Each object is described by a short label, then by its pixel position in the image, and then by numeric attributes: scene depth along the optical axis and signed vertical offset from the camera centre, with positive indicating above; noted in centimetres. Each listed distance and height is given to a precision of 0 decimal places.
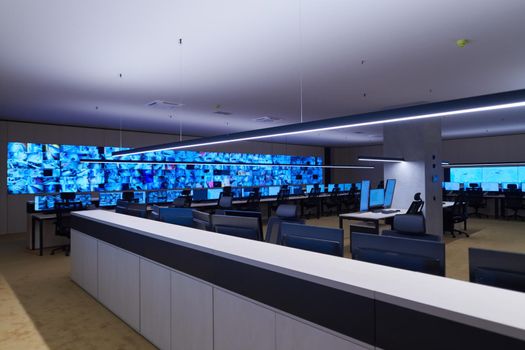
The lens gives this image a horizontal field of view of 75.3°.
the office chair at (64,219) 616 -73
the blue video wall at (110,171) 854 +22
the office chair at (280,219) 306 -39
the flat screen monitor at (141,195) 1001 -49
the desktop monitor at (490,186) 1220 -37
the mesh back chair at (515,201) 1052 -79
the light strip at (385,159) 653 +35
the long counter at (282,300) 116 -55
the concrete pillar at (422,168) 698 +17
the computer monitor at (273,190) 1107 -41
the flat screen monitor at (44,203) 652 -45
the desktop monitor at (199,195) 874 -43
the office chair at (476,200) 1123 -80
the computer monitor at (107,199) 777 -47
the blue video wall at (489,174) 1213 +6
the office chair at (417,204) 597 -51
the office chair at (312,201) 1121 -79
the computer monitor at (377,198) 657 -42
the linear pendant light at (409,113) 171 +40
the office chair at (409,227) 251 -38
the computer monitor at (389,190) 691 -27
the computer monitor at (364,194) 612 -31
